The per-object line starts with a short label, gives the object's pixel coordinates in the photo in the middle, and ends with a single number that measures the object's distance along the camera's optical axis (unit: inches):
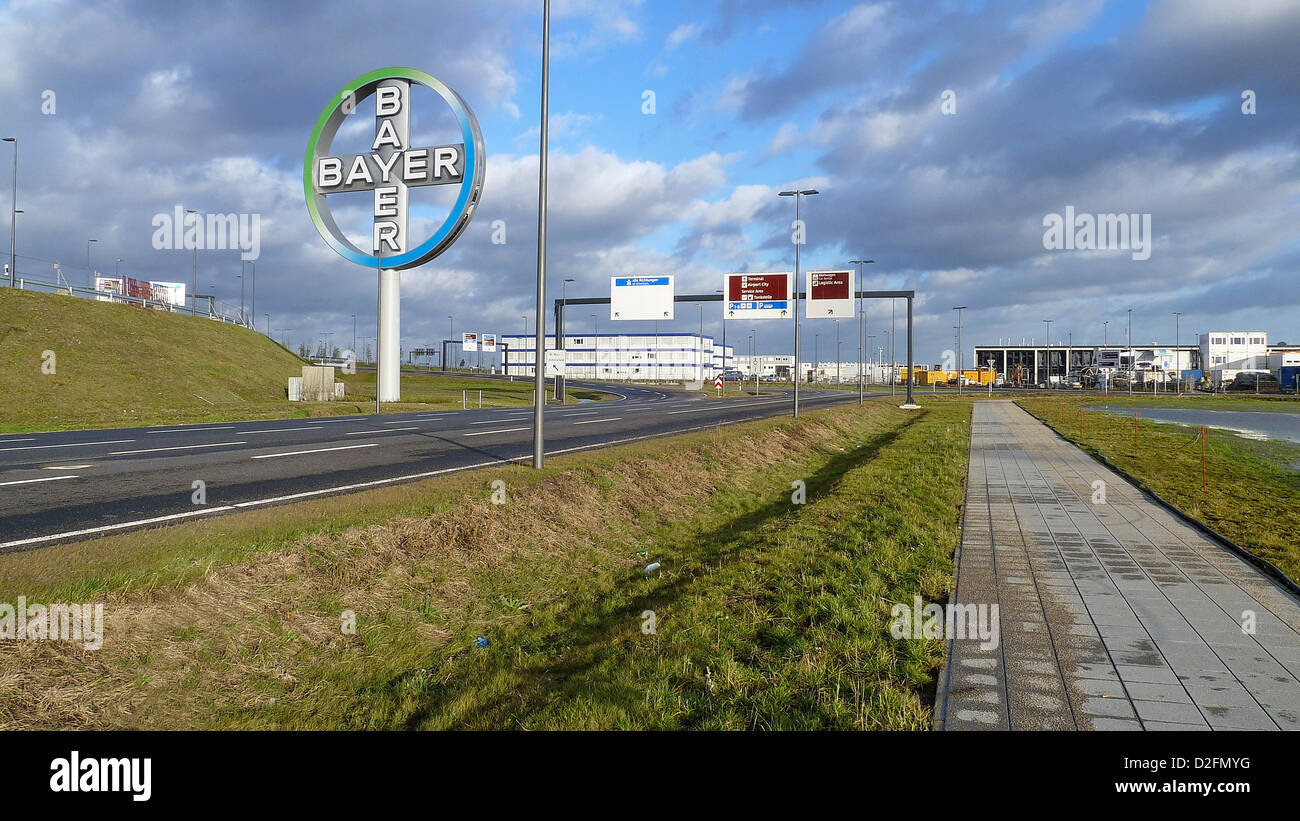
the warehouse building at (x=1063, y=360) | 4217.5
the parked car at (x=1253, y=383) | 3277.6
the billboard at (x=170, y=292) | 2477.9
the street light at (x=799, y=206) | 1155.6
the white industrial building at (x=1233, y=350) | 4370.1
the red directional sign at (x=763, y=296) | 1381.6
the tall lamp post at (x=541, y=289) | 449.4
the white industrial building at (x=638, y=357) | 4227.4
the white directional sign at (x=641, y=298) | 1480.1
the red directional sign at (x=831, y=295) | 1393.9
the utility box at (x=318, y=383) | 1381.6
